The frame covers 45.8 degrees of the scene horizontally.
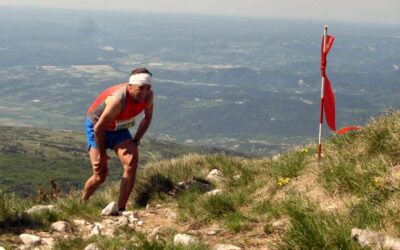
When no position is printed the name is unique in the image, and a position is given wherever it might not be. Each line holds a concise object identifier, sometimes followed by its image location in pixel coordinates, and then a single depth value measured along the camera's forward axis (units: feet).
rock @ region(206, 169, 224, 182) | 32.38
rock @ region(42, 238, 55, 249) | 19.91
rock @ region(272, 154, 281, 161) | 35.06
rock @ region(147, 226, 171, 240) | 20.35
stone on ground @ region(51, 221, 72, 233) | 22.72
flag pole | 26.41
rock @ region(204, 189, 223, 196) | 26.28
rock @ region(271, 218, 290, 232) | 19.53
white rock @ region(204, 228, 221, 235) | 20.89
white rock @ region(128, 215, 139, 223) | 25.12
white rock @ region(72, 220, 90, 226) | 24.00
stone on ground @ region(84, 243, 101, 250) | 17.61
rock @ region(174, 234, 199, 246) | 17.40
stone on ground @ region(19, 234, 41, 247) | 20.16
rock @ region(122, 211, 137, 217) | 26.09
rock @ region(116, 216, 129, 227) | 23.89
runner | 27.14
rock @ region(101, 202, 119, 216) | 26.21
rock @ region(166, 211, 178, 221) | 25.30
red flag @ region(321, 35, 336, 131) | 27.22
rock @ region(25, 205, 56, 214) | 24.67
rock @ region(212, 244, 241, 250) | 17.62
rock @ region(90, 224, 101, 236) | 21.64
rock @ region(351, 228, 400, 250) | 14.24
